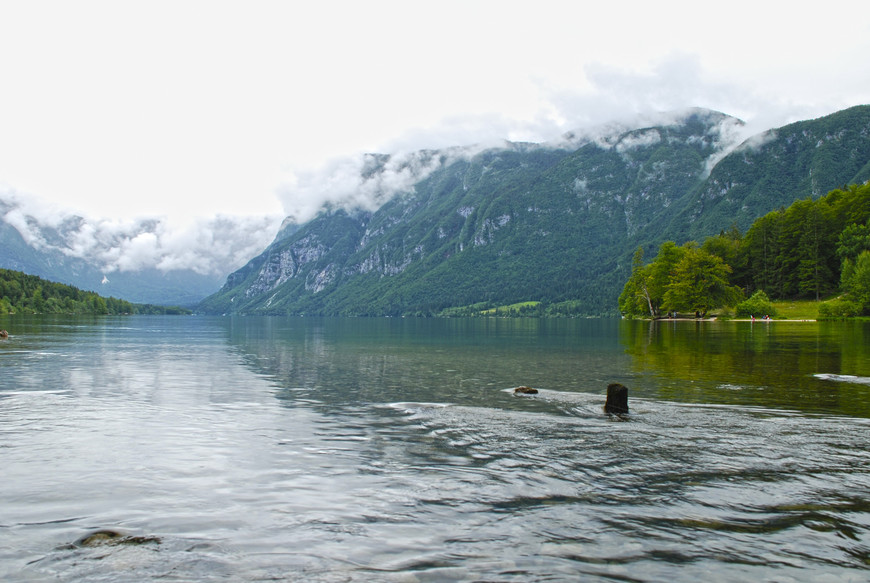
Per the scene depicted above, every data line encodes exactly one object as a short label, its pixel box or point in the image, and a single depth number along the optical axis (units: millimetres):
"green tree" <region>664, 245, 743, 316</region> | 147375
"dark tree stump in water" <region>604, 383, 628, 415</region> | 26219
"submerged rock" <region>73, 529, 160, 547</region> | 11320
